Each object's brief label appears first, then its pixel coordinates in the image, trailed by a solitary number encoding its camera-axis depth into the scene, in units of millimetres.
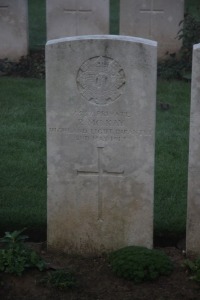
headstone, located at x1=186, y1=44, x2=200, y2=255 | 5129
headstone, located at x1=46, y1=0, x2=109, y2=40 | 11539
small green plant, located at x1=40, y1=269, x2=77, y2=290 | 5055
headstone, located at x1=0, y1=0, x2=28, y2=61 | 11586
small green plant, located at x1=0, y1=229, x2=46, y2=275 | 5156
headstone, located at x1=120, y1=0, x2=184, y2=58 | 11523
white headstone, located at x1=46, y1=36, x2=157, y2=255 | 5203
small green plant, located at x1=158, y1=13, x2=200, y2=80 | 11016
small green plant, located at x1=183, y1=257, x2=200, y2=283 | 5125
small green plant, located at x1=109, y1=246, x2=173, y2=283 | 5094
